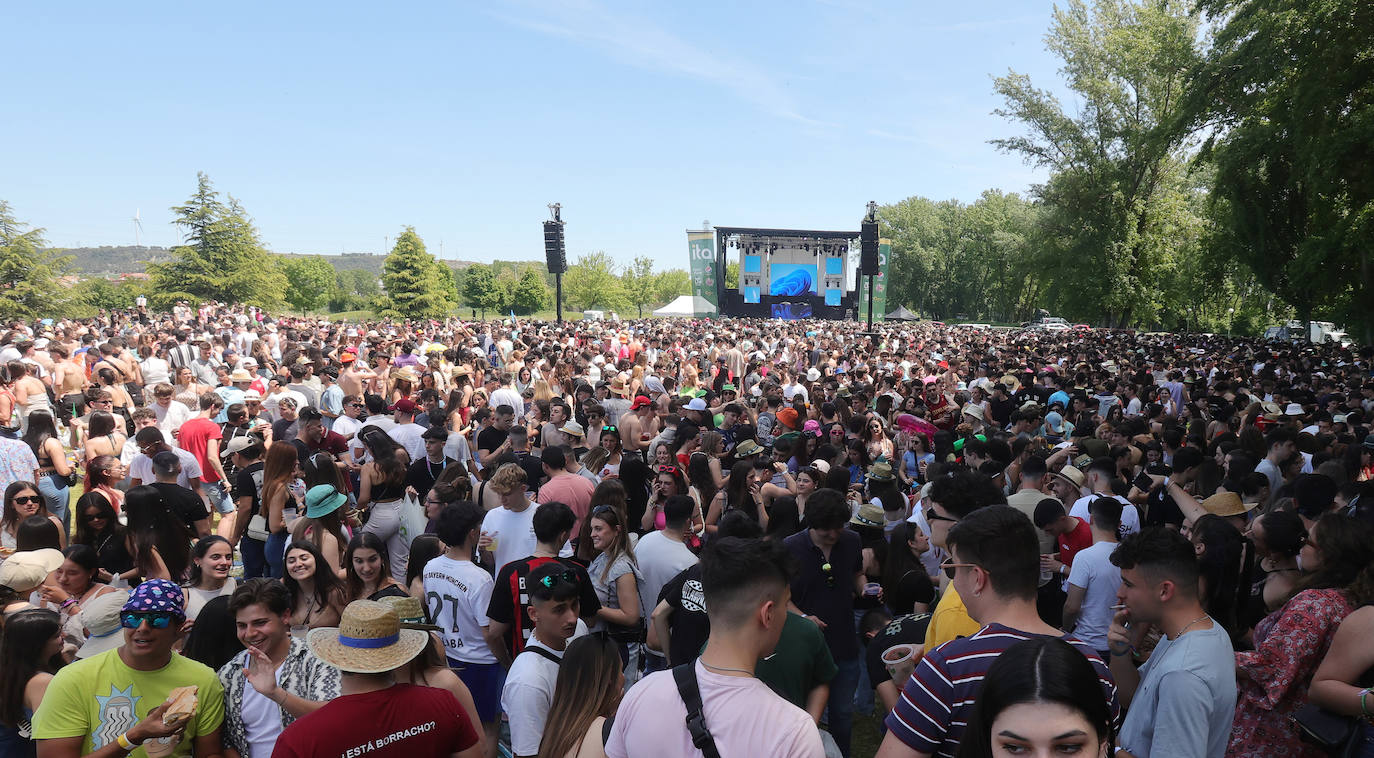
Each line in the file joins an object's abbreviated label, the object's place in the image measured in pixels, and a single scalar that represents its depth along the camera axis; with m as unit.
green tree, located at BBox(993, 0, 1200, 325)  33.72
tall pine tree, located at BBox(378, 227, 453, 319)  58.16
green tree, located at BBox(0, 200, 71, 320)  36.81
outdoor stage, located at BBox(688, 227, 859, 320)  44.69
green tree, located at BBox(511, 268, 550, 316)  91.81
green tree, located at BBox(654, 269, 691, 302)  109.56
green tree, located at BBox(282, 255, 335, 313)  106.06
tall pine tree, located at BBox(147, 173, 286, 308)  50.75
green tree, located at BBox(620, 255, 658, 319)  94.69
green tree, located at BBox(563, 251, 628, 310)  83.75
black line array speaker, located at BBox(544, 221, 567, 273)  22.55
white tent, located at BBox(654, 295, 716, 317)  49.78
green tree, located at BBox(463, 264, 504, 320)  95.00
